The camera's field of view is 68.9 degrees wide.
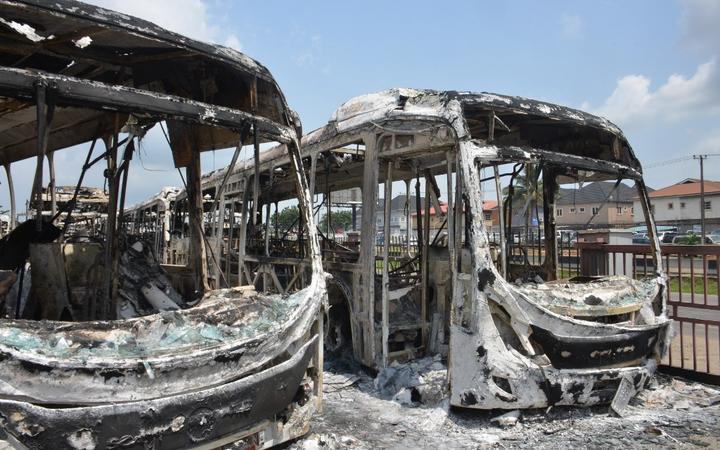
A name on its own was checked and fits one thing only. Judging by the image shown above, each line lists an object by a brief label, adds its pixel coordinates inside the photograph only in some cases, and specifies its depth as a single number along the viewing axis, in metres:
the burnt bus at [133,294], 2.32
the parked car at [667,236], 32.98
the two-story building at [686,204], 43.62
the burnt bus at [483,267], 4.12
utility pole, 30.11
